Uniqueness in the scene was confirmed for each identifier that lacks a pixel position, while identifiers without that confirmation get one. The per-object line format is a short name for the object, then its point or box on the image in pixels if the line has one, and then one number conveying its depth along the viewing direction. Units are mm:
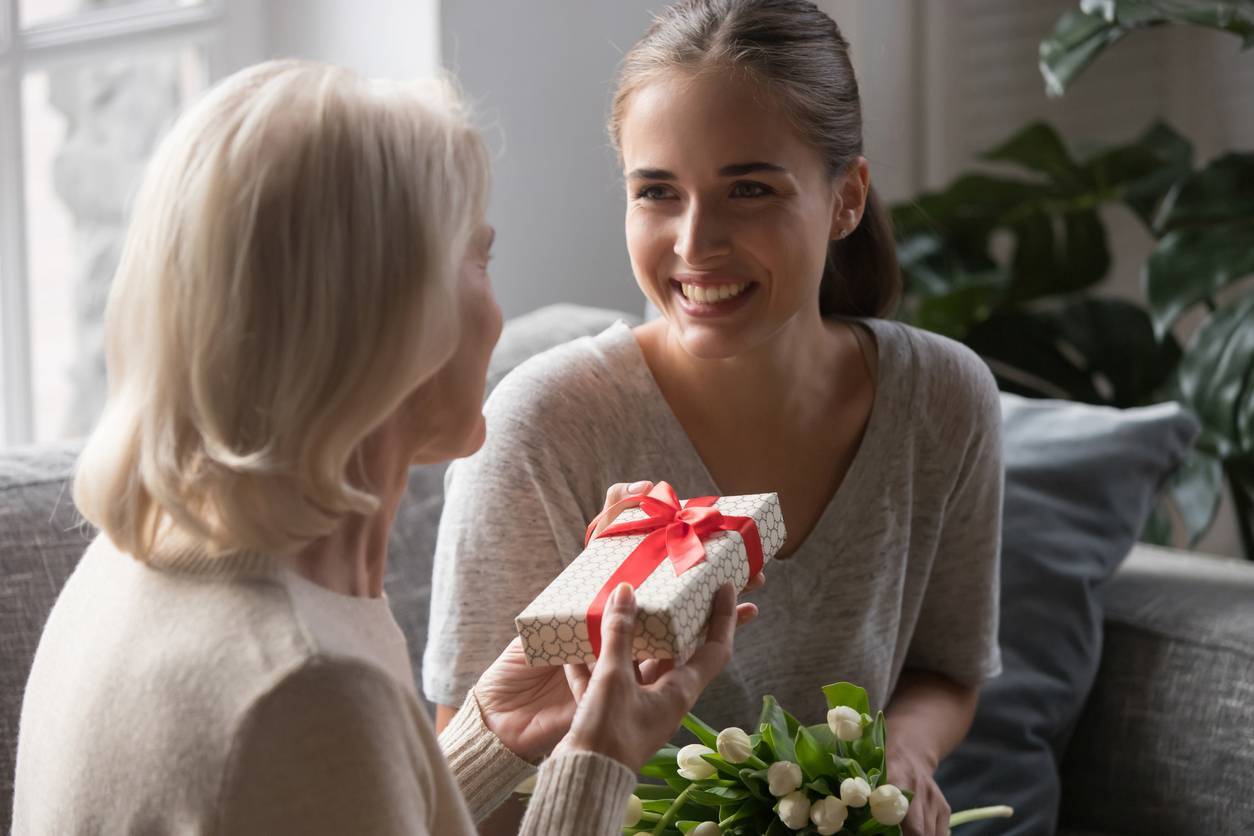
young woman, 1707
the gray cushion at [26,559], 1693
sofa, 1812
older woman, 1305
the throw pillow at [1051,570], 1939
